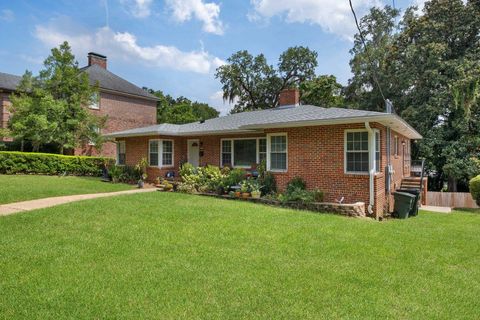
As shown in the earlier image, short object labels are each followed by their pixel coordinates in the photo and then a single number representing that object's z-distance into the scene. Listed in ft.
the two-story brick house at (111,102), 80.02
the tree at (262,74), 121.49
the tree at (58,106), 65.46
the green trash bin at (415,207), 39.28
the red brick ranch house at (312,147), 35.81
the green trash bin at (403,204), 37.55
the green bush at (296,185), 38.73
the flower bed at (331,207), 33.24
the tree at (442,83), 64.39
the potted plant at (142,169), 57.13
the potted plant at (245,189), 41.04
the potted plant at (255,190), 40.42
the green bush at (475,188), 48.67
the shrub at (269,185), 41.98
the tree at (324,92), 105.50
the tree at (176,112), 139.85
